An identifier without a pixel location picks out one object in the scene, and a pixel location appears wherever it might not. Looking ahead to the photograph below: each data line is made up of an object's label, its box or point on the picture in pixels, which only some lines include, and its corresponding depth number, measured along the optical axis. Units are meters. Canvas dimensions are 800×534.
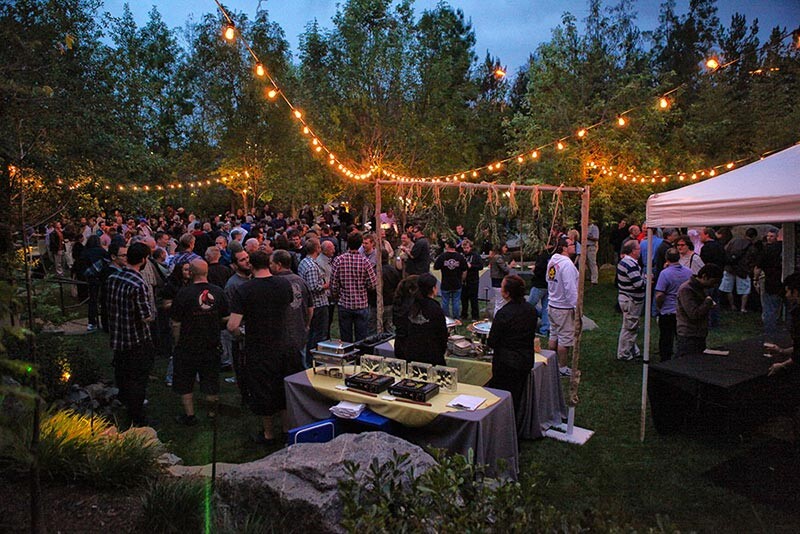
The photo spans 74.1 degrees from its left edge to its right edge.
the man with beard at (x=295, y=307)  5.23
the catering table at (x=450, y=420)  3.98
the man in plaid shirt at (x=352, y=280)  6.82
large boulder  2.98
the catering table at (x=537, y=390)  5.16
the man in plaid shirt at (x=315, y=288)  6.70
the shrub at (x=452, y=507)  2.14
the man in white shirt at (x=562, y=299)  6.60
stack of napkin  4.33
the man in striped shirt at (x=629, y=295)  7.30
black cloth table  4.80
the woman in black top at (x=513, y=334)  4.75
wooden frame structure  5.05
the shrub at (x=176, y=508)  2.92
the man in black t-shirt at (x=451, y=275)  9.43
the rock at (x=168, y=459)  3.95
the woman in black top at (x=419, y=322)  4.78
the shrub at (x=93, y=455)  3.45
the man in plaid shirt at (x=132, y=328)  5.02
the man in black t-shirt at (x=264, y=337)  4.81
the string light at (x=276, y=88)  5.46
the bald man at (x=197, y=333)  5.21
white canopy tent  4.34
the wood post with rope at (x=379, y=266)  6.41
